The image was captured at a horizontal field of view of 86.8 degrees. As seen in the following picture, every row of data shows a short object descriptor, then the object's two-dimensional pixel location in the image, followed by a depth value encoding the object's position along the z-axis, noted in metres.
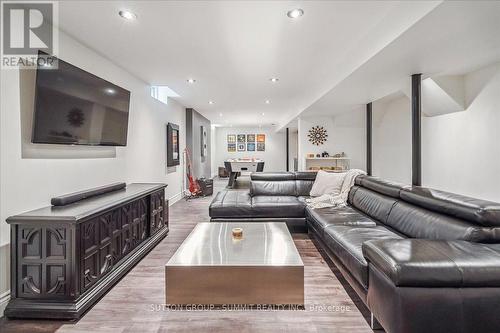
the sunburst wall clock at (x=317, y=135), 7.10
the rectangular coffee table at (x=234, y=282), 1.95
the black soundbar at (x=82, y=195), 2.38
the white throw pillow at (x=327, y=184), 4.17
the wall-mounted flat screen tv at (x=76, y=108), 2.26
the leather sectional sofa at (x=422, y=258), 1.43
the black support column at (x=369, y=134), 5.44
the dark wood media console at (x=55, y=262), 1.97
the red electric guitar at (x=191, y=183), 6.99
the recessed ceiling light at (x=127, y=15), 2.35
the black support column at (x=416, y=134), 3.33
